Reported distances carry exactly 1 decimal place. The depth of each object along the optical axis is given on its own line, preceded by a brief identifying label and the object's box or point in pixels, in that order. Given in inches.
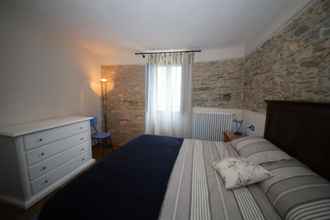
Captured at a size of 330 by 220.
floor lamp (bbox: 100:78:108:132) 137.4
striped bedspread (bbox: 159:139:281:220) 30.4
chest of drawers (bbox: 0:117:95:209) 56.6
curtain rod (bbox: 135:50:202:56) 113.1
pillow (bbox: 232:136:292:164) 46.5
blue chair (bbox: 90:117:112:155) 107.9
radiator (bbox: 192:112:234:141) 113.3
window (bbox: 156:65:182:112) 120.6
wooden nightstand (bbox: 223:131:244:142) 90.4
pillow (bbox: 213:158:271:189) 39.2
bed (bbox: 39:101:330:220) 29.6
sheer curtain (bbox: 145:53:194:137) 118.0
